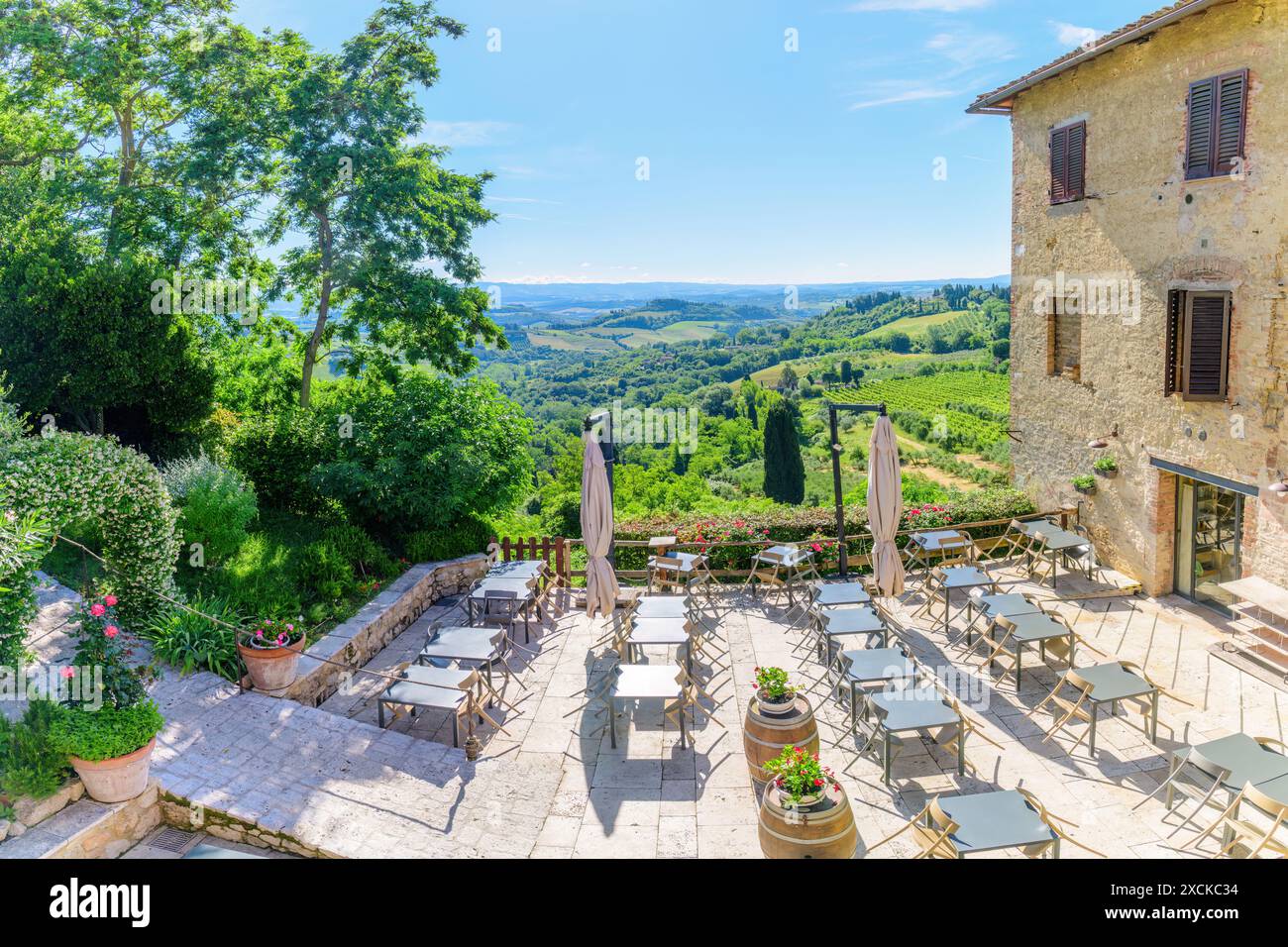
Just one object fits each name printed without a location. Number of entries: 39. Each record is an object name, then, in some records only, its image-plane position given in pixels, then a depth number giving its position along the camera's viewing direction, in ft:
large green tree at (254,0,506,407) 54.29
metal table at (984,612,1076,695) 30.73
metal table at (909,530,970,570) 43.09
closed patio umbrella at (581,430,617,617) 34.40
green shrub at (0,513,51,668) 24.64
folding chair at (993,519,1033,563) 45.96
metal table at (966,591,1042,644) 33.47
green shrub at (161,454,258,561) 39.42
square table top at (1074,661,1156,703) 26.55
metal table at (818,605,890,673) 32.32
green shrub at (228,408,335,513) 50.44
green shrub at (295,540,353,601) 38.88
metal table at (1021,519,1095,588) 42.65
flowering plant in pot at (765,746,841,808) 20.85
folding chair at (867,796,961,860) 20.34
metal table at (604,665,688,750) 27.40
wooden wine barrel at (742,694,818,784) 25.09
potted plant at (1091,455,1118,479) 43.75
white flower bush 27.35
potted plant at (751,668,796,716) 25.94
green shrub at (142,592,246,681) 31.09
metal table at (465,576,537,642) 37.29
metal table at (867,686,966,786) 24.79
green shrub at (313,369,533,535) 46.01
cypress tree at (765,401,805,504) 126.93
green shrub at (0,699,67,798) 21.79
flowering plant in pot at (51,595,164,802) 22.25
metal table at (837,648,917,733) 28.30
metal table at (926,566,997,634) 36.96
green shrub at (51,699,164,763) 22.13
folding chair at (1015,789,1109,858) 20.07
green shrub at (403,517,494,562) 44.96
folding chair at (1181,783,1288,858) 19.76
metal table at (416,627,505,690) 31.22
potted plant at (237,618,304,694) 29.86
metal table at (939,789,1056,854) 19.85
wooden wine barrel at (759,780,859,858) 20.31
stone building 34.42
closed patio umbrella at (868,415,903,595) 35.47
